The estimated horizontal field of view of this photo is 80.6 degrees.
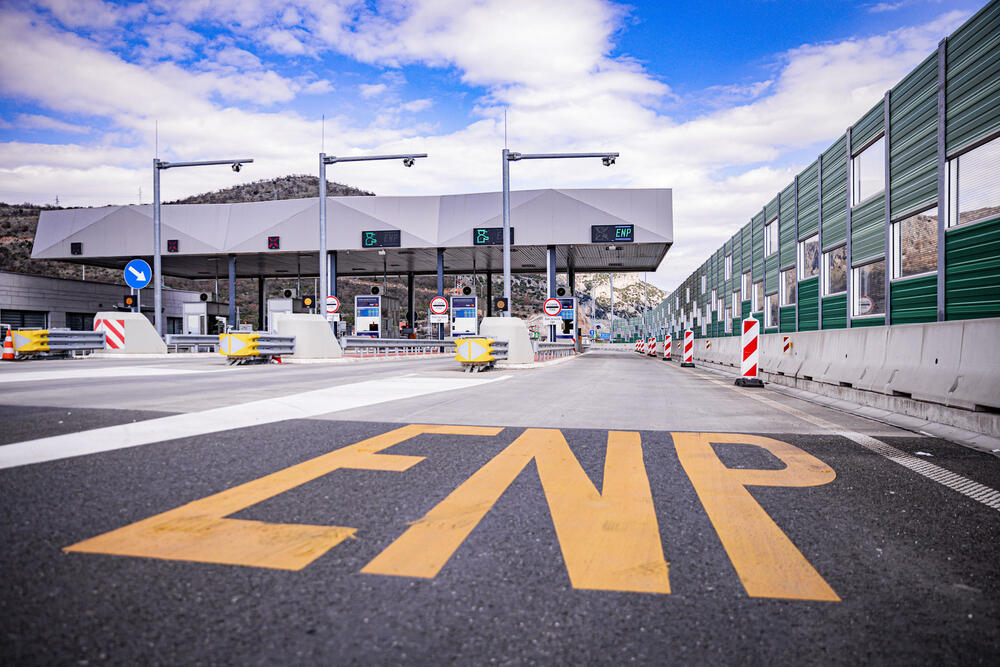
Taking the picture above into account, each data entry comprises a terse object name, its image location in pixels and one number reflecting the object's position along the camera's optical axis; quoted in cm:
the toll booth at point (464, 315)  4100
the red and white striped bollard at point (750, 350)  1228
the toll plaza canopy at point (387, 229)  3192
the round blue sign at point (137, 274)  1948
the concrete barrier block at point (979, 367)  562
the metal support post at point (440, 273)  3588
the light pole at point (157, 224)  2366
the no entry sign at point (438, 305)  3494
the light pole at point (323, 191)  2223
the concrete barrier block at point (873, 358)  801
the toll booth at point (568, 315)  3775
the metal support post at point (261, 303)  4783
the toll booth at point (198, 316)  3741
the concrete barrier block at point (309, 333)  1955
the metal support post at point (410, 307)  4518
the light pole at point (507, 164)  2091
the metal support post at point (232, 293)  3850
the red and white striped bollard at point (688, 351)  2355
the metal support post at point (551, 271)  3422
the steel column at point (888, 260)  1157
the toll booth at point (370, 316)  4000
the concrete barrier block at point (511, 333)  1859
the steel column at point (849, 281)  1342
